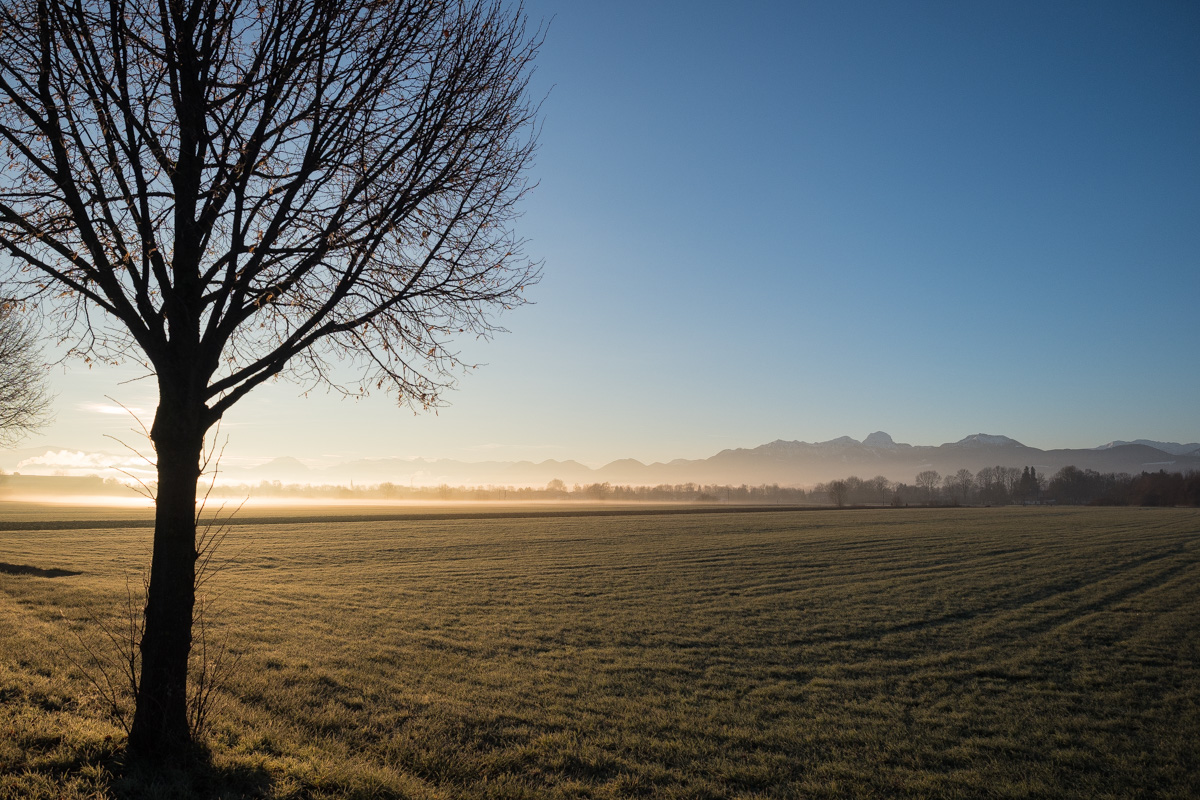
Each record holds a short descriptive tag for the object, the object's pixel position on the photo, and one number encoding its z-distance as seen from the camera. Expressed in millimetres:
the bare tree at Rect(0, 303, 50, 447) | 26406
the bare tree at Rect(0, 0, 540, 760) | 5699
